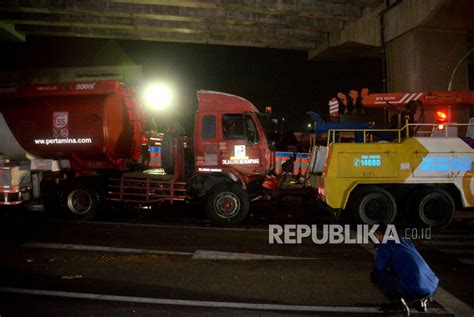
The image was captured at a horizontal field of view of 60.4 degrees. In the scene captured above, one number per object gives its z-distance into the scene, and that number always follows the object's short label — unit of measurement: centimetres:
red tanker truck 1005
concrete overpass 1709
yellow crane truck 920
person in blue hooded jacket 402
